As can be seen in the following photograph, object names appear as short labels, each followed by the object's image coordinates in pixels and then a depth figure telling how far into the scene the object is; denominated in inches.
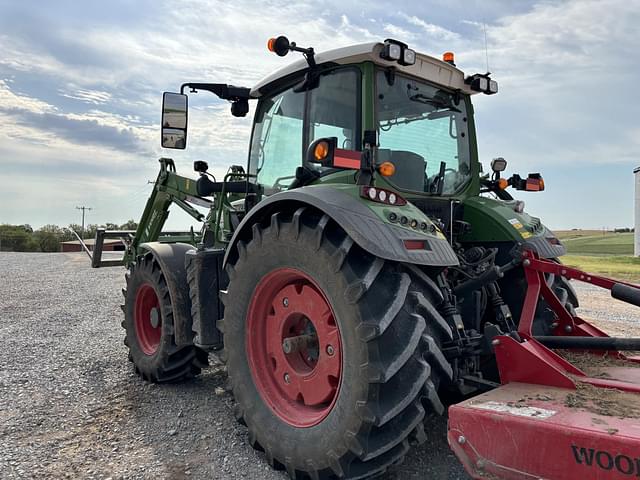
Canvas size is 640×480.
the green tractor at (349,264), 95.0
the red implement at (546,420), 70.8
